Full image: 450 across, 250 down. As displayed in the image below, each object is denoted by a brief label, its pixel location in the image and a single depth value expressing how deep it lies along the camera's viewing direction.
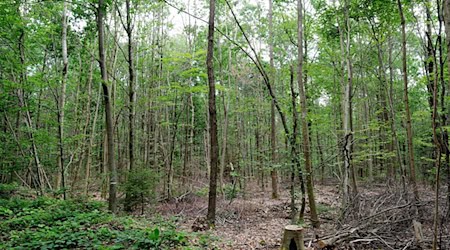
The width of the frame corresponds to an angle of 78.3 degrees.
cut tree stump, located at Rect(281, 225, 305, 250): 4.16
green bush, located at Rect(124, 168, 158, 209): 8.70
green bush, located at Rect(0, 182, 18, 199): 8.80
